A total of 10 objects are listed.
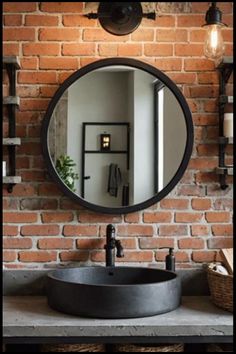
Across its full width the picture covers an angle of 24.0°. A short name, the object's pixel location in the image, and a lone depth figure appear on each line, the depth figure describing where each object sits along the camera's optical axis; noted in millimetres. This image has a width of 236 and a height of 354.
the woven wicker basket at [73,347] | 2318
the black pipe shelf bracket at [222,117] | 2734
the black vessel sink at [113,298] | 2256
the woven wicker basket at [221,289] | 2367
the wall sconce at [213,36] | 2537
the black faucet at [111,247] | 2649
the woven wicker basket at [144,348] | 2326
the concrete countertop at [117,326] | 2189
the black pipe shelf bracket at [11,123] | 2652
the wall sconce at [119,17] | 2711
